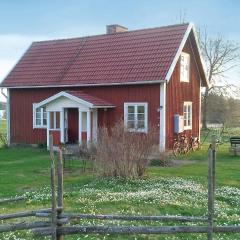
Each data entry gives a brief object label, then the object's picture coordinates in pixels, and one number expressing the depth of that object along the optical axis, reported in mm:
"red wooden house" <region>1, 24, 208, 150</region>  23750
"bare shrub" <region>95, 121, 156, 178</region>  14461
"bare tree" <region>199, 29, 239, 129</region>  52219
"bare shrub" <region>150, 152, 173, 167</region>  19312
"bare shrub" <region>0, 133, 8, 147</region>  29280
